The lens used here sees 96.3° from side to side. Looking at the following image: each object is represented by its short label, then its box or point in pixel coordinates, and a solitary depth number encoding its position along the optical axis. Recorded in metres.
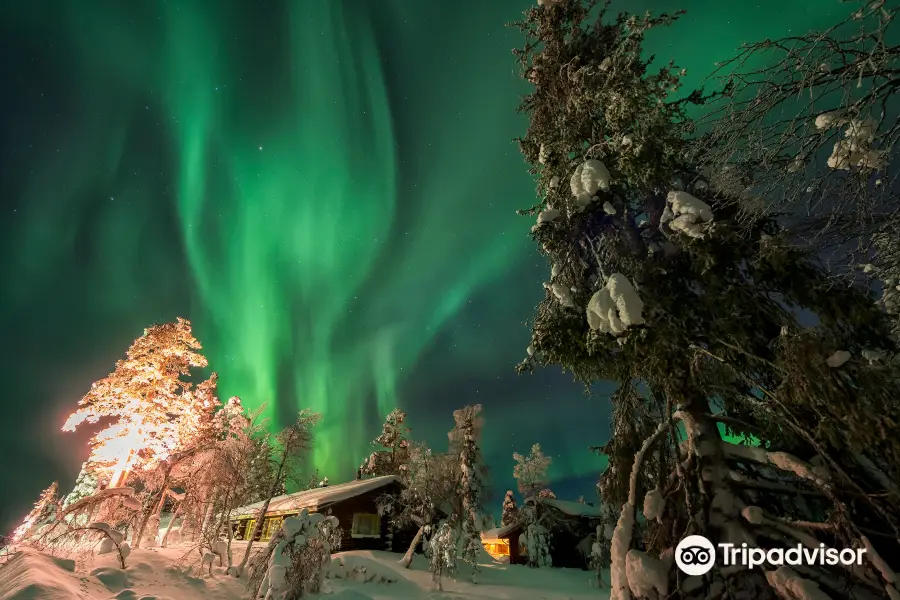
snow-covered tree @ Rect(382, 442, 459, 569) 26.16
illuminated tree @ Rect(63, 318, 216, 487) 21.05
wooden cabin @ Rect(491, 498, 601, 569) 31.61
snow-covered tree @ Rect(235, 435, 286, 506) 27.00
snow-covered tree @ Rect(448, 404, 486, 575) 24.34
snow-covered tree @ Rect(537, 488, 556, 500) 46.52
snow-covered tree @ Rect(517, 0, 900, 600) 4.47
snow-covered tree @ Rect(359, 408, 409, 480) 39.34
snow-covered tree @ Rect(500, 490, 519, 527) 41.07
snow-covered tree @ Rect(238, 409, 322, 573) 25.02
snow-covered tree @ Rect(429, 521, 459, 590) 20.50
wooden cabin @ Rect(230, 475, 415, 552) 25.48
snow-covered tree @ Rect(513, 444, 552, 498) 45.56
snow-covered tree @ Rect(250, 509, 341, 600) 11.69
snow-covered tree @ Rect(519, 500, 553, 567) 29.91
